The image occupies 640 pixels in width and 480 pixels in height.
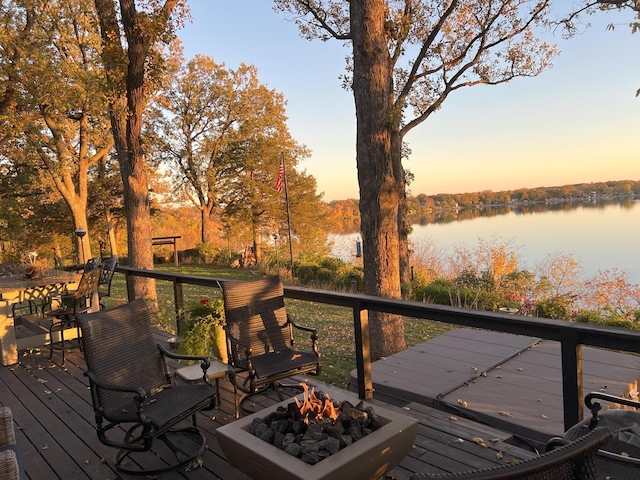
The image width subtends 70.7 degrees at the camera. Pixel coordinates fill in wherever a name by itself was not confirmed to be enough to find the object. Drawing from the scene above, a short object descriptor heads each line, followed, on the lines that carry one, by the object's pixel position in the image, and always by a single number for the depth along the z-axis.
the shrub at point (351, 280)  12.44
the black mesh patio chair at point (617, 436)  1.60
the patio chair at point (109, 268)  5.94
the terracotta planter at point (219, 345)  4.21
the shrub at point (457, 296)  9.35
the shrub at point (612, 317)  7.10
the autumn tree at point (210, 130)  24.42
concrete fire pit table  1.94
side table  3.27
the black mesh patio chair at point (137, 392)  2.55
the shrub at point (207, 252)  22.92
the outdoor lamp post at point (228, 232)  24.53
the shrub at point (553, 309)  8.33
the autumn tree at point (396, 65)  5.76
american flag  17.17
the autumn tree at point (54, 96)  11.23
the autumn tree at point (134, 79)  6.92
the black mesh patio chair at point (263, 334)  3.33
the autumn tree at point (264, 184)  24.72
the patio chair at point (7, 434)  1.99
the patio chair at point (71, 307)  4.80
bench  21.19
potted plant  4.08
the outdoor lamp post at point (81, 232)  7.04
